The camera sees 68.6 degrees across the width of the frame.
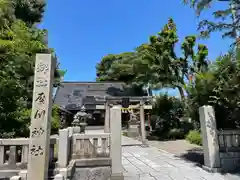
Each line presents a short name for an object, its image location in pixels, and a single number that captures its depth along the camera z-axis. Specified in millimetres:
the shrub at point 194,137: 9459
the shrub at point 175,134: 11773
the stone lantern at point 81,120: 9109
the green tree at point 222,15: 5719
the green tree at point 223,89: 5004
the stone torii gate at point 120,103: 11117
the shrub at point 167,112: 12438
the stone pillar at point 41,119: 3631
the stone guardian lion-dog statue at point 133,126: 14060
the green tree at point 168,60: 12266
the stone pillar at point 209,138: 4891
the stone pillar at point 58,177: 3963
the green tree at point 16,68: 5539
